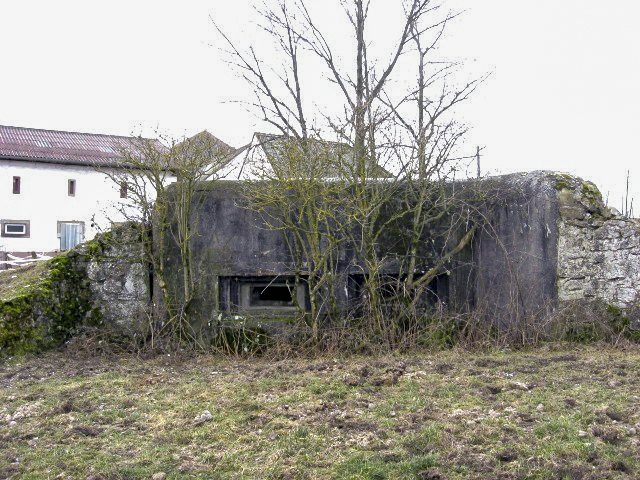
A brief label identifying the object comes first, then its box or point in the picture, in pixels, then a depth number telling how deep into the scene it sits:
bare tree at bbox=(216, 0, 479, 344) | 8.31
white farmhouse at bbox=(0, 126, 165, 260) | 32.31
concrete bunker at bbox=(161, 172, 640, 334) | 8.34
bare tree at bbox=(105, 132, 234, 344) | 8.79
